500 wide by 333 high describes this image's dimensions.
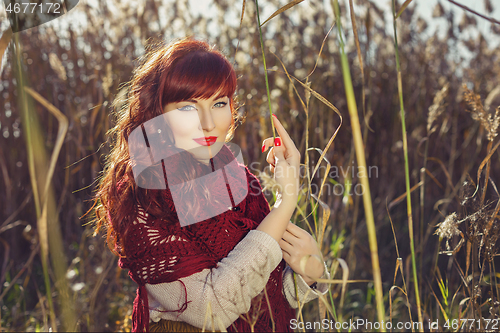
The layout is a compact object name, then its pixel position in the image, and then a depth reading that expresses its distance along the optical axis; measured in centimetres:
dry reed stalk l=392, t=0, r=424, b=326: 61
